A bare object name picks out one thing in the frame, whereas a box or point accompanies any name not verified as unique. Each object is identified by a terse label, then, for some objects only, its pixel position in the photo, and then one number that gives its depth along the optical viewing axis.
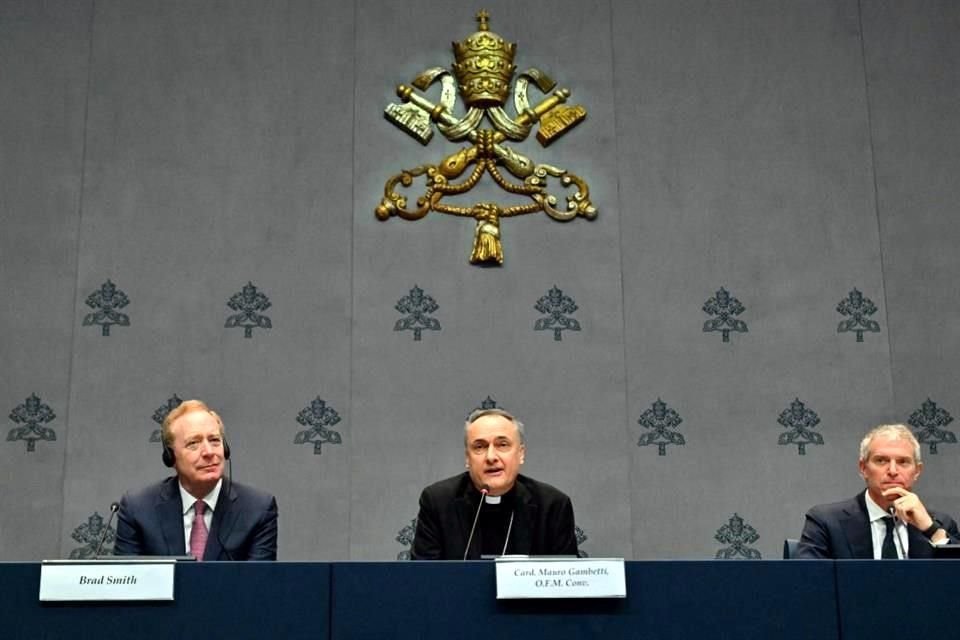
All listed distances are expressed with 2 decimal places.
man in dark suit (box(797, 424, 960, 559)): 7.62
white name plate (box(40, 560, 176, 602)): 5.13
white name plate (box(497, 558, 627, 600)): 5.17
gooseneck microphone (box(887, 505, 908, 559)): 7.58
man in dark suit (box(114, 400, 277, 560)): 7.35
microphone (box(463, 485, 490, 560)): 7.04
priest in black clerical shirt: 7.55
